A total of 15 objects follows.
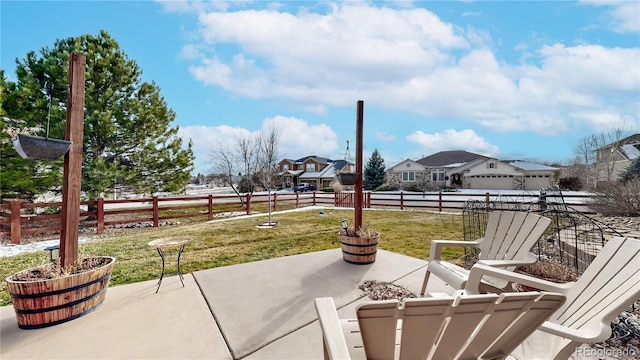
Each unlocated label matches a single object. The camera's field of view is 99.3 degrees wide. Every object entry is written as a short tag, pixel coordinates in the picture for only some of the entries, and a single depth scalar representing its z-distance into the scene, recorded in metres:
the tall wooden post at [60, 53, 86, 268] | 2.67
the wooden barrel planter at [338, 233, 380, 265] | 3.89
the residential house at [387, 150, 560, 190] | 23.12
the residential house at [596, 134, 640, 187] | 16.84
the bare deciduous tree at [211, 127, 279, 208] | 16.61
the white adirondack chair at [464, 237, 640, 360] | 1.27
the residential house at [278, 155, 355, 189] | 31.81
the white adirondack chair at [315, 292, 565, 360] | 0.98
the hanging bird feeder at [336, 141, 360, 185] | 4.15
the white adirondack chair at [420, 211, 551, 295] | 2.50
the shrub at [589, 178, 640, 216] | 7.27
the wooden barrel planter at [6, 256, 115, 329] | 2.26
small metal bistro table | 3.03
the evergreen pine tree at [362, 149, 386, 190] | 26.42
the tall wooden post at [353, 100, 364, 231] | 4.22
